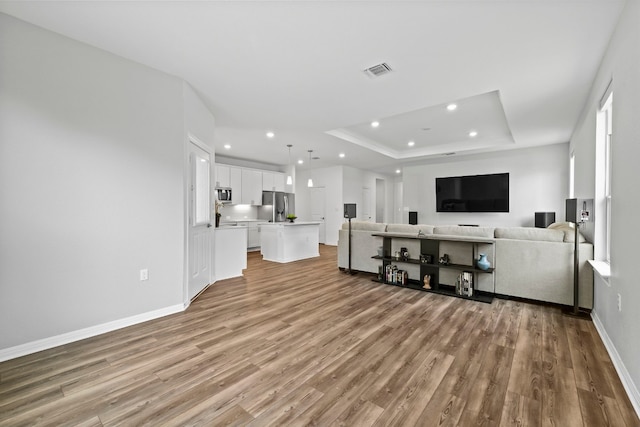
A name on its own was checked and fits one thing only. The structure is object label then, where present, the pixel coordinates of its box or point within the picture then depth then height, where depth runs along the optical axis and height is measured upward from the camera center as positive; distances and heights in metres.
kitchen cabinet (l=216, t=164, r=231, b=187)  7.21 +0.94
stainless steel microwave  7.13 +0.46
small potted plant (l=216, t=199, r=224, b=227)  4.77 -0.07
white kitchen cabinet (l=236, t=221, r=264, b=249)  7.98 -0.66
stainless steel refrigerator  8.35 +0.26
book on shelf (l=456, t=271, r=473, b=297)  3.70 -0.98
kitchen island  6.22 -0.69
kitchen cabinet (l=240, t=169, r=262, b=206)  7.86 +0.70
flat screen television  6.79 +0.50
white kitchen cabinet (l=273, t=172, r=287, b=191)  8.74 +1.01
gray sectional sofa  3.23 -0.60
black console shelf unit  3.71 -0.76
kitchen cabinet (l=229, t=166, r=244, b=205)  7.53 +0.78
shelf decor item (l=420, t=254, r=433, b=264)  4.14 -0.71
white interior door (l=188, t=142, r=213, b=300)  3.49 -0.12
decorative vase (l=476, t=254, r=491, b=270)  3.62 -0.67
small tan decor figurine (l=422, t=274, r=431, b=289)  4.09 -1.04
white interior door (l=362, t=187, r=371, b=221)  9.91 +0.29
